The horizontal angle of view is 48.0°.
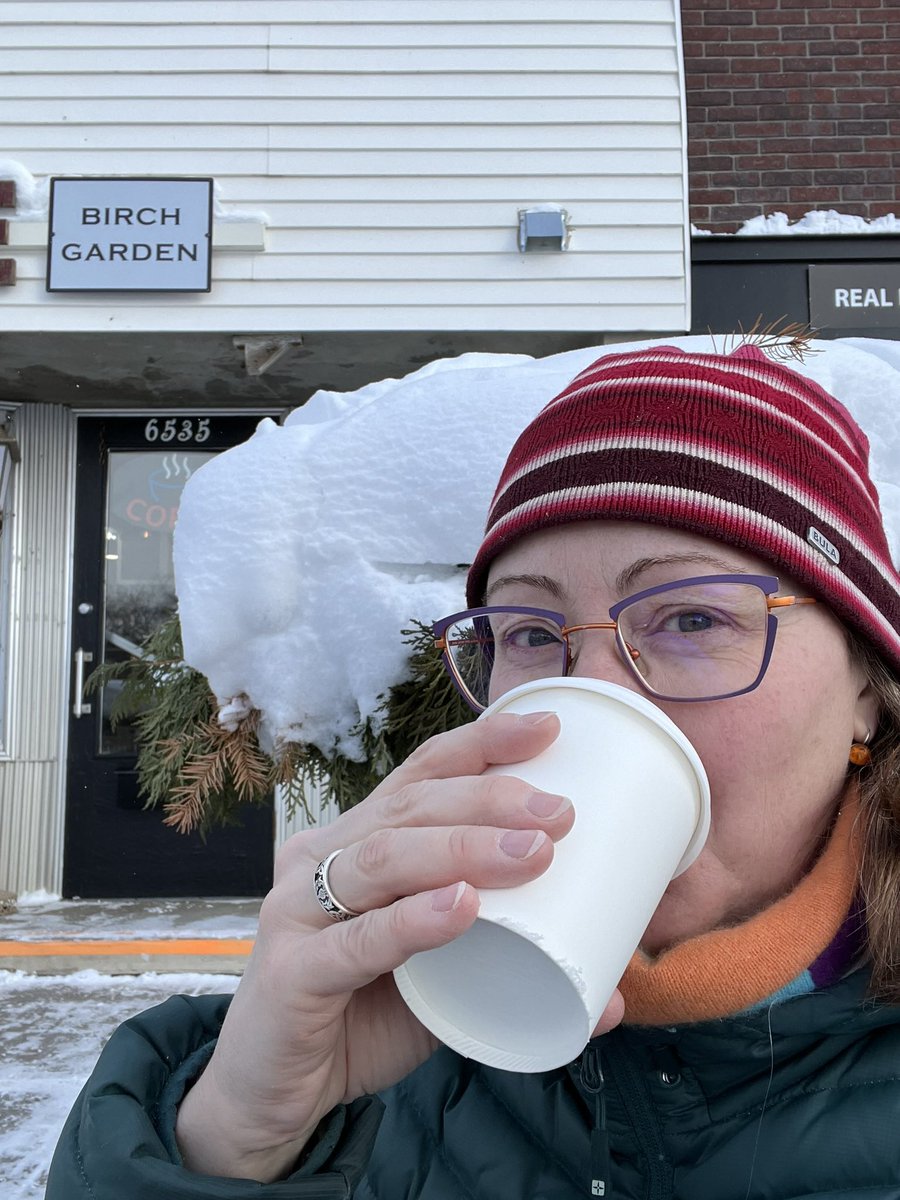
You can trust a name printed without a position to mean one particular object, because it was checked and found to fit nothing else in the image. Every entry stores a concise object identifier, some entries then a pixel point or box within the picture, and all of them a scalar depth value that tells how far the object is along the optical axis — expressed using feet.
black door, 18.58
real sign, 17.25
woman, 2.88
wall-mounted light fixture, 16.30
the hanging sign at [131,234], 16.25
